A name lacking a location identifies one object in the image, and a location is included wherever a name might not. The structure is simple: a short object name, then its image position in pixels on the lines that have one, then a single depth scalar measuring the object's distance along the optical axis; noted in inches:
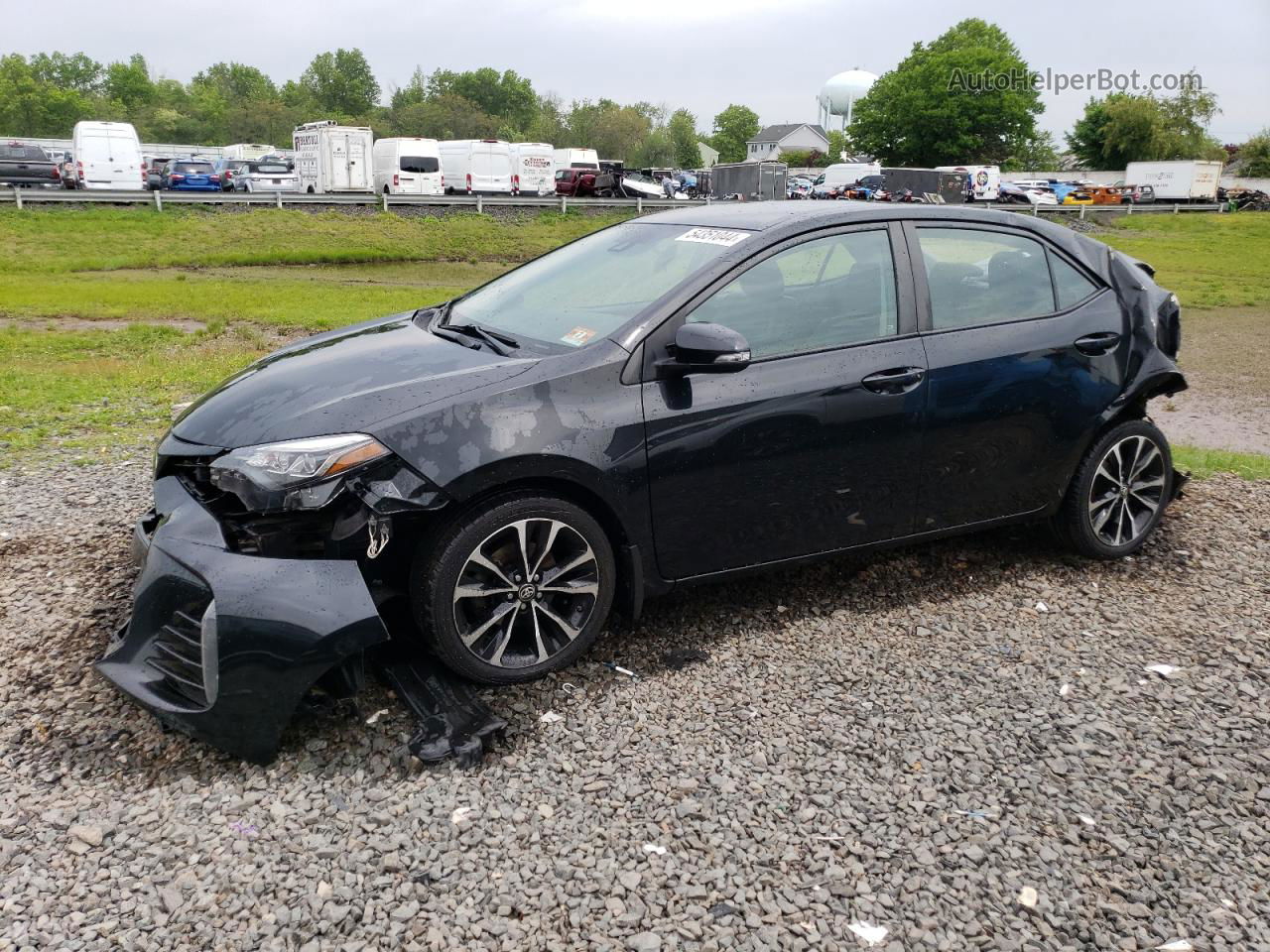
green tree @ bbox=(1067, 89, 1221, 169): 3164.4
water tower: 5580.7
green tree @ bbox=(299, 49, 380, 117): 5777.6
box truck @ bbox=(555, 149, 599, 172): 2103.8
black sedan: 135.7
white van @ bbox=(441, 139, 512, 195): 1716.3
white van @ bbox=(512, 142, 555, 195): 1792.6
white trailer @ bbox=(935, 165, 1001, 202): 2123.3
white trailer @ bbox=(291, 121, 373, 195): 1496.1
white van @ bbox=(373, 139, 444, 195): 1587.1
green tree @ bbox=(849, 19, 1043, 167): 3476.9
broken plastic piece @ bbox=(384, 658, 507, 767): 133.8
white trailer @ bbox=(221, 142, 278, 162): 2620.6
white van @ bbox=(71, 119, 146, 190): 1348.4
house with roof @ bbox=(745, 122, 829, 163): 5625.0
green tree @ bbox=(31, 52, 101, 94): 5206.7
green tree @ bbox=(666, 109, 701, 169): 4963.1
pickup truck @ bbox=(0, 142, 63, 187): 1320.1
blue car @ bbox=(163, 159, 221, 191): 1517.0
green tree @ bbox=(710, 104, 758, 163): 5984.3
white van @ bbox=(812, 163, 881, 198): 2377.0
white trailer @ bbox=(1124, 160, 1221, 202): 2417.6
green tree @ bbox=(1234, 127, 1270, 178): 3292.3
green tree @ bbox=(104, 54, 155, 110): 5162.4
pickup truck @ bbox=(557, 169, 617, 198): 1754.4
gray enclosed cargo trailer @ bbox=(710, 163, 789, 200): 1537.9
